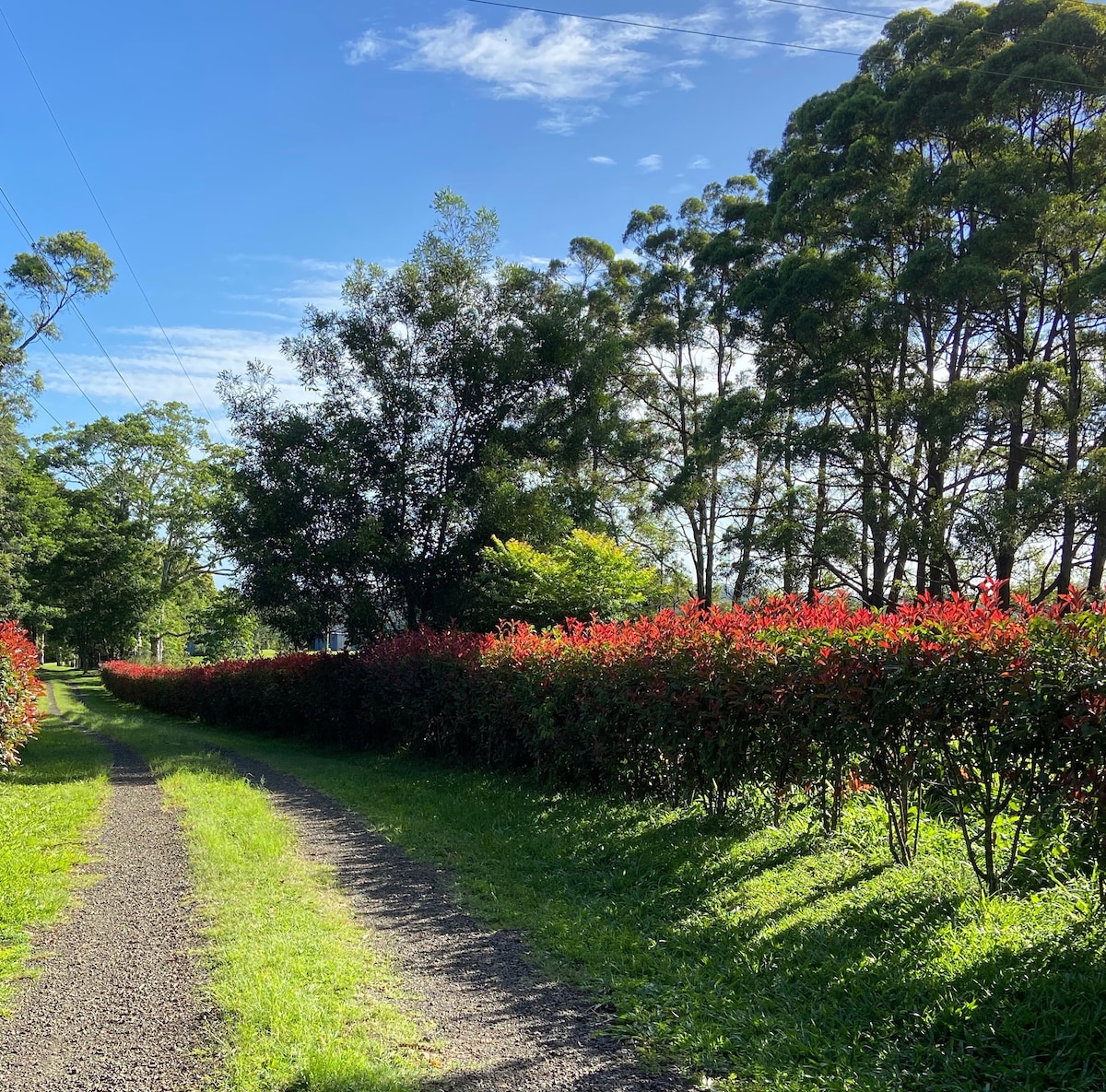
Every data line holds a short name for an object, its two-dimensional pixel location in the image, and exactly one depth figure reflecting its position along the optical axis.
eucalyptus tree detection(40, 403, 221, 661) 40.28
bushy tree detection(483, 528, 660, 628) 10.86
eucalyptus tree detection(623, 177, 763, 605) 21.78
